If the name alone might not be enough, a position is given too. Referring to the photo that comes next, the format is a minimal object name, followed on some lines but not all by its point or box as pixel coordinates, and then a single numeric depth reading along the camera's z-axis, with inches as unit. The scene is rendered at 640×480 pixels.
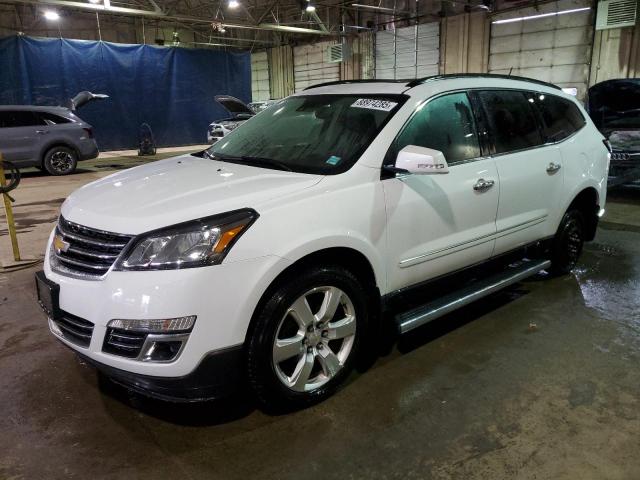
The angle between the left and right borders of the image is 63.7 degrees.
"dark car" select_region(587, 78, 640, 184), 285.0
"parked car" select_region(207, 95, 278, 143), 321.1
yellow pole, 184.7
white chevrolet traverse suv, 85.4
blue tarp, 585.9
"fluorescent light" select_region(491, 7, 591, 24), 550.9
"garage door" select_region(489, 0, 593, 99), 553.4
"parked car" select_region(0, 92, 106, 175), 418.0
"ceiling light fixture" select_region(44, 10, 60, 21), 745.2
